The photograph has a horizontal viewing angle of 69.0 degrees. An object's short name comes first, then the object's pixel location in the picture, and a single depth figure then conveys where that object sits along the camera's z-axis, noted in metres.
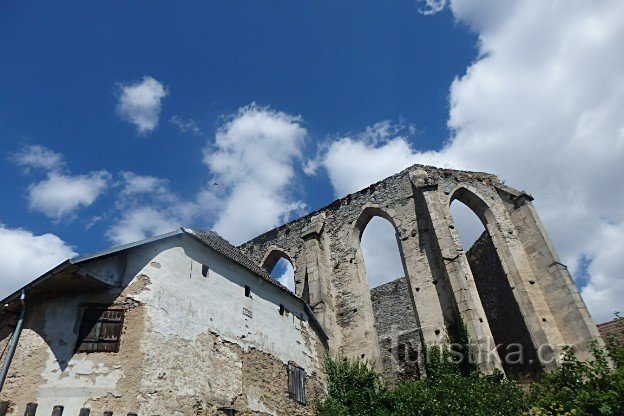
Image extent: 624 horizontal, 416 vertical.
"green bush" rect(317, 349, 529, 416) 10.04
